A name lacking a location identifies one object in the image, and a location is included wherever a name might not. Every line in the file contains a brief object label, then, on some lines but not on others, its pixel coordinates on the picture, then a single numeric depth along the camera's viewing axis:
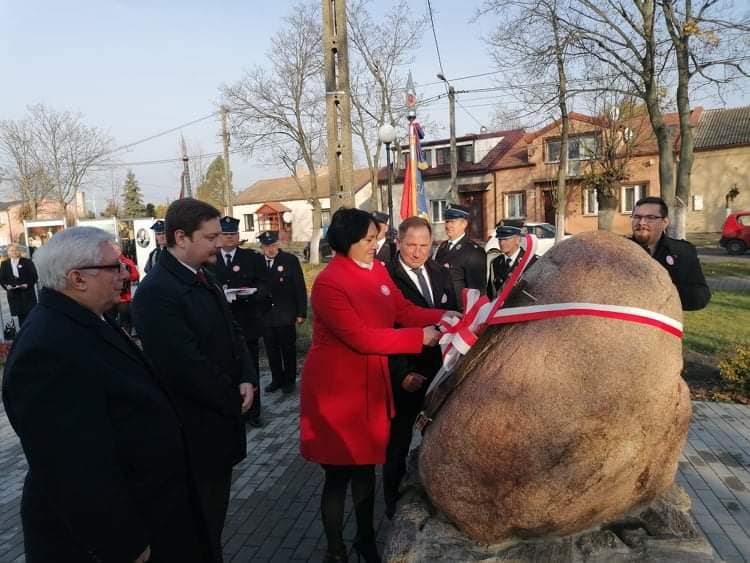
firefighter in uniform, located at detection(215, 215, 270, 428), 6.14
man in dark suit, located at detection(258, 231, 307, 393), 6.59
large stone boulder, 2.09
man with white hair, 1.79
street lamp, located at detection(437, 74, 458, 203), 22.47
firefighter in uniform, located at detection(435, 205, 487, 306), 5.37
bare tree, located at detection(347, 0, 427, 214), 28.17
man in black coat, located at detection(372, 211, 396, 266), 5.66
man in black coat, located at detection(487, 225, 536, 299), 5.57
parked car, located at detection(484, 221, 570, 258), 20.51
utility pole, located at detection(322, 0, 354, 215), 8.70
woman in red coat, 2.77
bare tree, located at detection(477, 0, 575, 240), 15.02
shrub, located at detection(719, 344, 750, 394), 5.69
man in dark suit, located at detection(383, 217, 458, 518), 3.64
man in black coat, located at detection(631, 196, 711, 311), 3.44
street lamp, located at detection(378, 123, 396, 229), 11.97
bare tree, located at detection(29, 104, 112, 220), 33.03
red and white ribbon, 2.11
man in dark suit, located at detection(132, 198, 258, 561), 2.64
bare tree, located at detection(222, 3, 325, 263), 27.62
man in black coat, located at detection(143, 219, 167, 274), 8.33
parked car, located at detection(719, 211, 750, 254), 20.14
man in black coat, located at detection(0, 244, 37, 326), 9.91
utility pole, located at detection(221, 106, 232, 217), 24.99
